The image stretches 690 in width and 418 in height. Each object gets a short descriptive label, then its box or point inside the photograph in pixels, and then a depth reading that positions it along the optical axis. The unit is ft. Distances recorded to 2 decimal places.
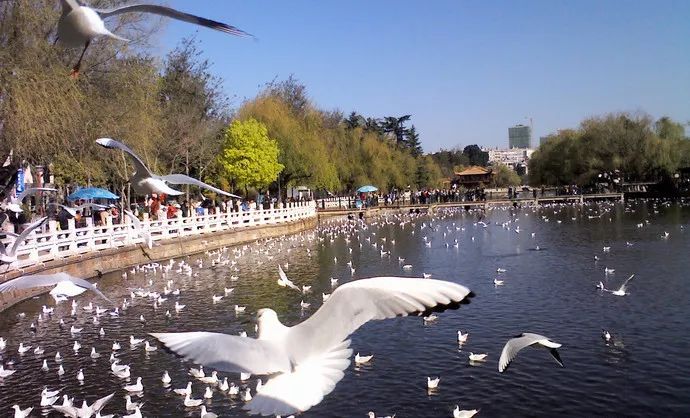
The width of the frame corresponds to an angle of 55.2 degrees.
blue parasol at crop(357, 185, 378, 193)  193.75
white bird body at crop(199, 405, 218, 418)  25.29
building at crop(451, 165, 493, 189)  366.43
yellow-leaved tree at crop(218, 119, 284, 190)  129.39
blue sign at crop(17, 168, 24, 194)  77.30
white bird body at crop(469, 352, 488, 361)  31.86
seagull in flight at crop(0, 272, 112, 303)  17.56
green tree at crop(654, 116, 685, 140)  216.74
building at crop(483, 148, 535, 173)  601.87
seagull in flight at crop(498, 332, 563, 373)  19.44
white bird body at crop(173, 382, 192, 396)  28.07
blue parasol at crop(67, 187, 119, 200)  70.91
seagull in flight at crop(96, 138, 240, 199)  22.06
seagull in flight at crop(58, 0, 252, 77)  14.35
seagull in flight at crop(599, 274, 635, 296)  43.93
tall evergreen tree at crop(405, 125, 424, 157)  319.68
